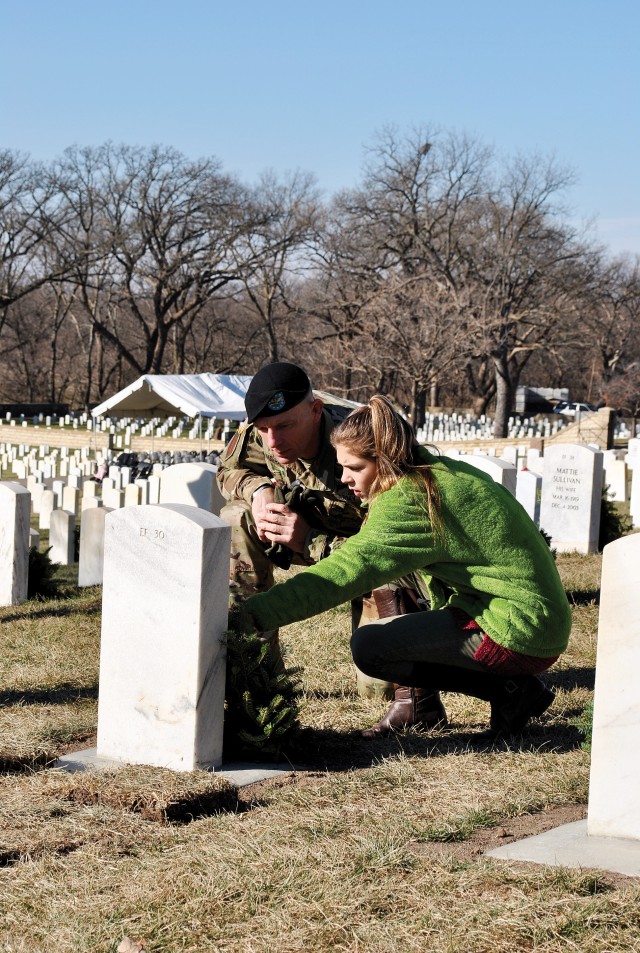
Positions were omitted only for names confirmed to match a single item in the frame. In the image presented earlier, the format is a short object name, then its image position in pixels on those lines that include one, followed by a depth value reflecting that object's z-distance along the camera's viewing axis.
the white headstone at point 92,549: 9.71
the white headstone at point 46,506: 14.15
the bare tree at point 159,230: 46.94
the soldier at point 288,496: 4.68
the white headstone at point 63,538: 11.60
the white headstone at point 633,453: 18.09
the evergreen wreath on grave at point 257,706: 4.02
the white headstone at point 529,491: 11.83
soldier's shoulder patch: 5.58
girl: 3.79
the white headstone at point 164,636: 3.89
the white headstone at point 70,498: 14.37
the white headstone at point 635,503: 13.96
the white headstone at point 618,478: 17.78
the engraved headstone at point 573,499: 11.21
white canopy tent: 25.38
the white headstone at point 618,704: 3.21
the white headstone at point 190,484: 8.34
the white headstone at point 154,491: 13.50
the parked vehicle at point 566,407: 57.12
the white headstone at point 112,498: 13.13
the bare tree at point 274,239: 47.78
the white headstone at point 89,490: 12.84
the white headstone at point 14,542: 8.41
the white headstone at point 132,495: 13.27
